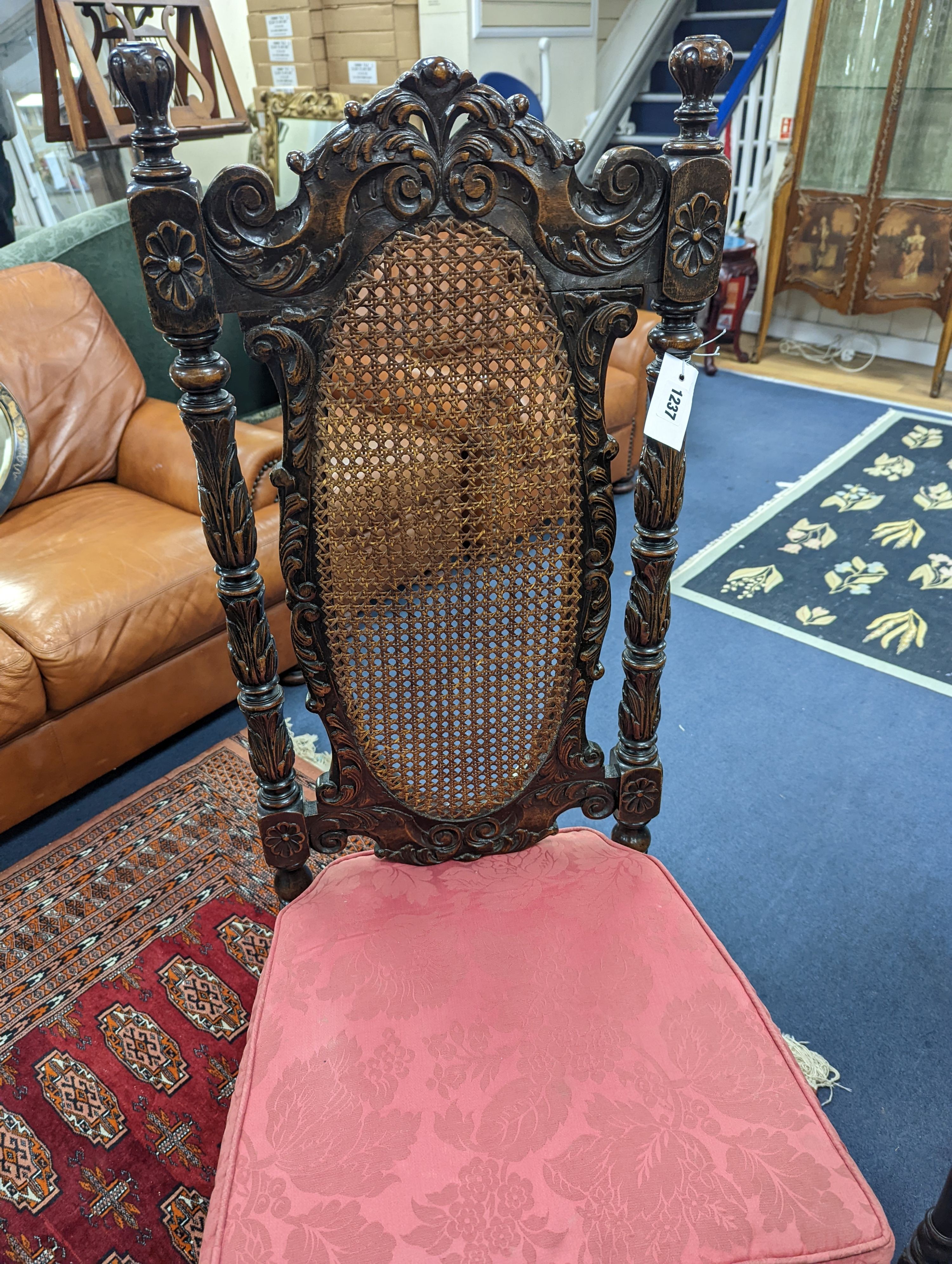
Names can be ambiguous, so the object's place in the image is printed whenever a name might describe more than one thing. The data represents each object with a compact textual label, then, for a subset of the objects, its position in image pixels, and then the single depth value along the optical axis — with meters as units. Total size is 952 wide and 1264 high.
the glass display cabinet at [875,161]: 3.21
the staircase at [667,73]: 4.12
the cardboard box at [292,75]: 3.73
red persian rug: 1.13
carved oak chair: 0.66
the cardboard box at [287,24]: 3.64
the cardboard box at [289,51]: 3.69
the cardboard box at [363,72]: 3.64
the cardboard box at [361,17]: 3.54
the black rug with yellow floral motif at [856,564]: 2.19
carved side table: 3.76
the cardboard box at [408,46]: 3.61
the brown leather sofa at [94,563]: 1.57
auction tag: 0.76
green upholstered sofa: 2.16
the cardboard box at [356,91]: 3.68
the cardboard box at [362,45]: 3.59
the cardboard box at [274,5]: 3.63
